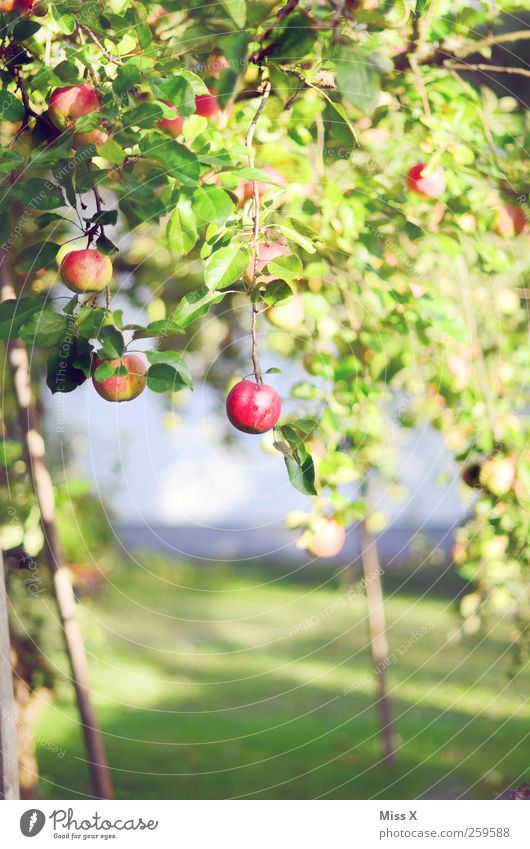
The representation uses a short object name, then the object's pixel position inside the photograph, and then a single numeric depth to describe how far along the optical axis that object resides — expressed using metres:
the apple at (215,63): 0.92
